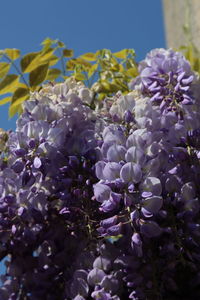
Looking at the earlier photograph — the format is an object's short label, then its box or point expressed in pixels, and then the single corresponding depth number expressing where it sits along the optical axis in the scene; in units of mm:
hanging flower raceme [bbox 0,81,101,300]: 758
